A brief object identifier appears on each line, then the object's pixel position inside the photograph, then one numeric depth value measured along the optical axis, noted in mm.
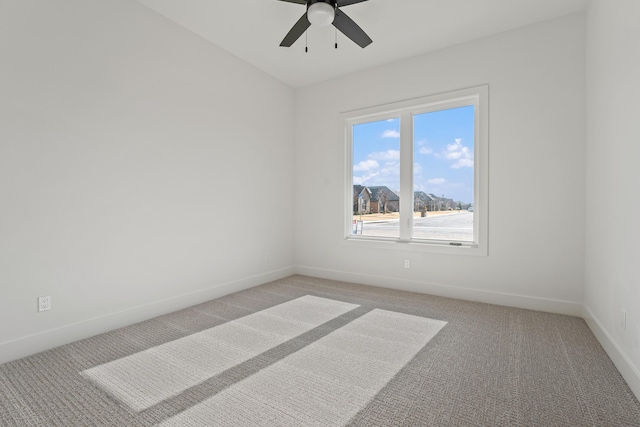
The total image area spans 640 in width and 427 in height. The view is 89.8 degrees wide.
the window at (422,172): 3600
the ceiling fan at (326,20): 2295
